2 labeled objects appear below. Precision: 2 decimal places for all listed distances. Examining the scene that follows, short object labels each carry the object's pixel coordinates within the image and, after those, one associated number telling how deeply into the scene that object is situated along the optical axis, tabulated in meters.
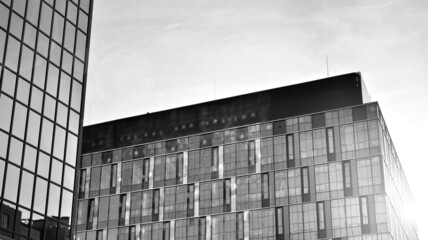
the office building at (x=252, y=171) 93.50
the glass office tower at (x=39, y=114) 44.97
